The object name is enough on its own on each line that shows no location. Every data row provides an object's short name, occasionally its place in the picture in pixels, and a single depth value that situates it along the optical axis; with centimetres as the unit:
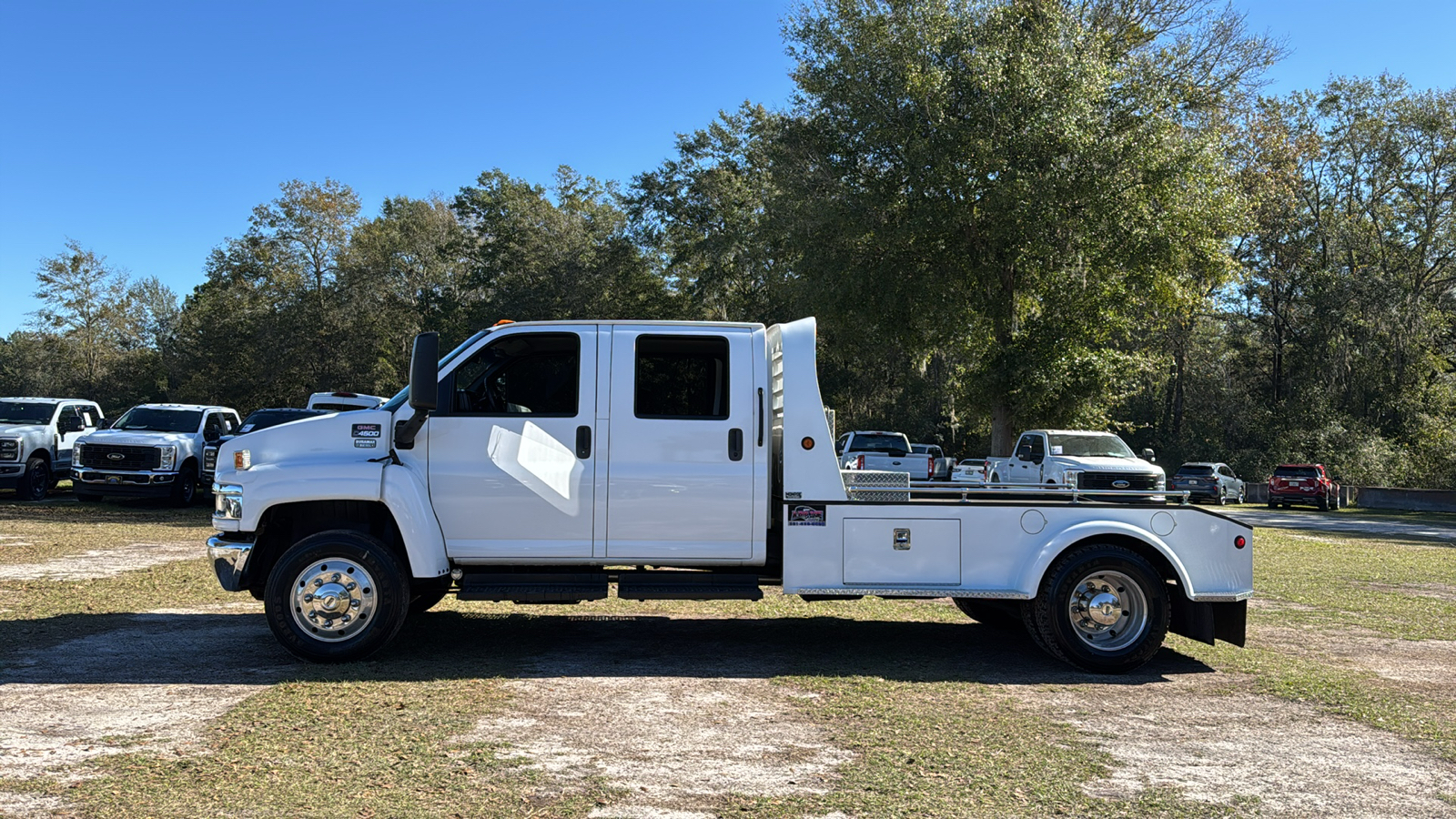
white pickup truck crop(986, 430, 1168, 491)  1941
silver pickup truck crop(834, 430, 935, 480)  2384
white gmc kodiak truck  709
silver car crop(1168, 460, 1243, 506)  3631
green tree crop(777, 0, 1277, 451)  2402
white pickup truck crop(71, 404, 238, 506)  2005
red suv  3578
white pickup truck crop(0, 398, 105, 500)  2130
